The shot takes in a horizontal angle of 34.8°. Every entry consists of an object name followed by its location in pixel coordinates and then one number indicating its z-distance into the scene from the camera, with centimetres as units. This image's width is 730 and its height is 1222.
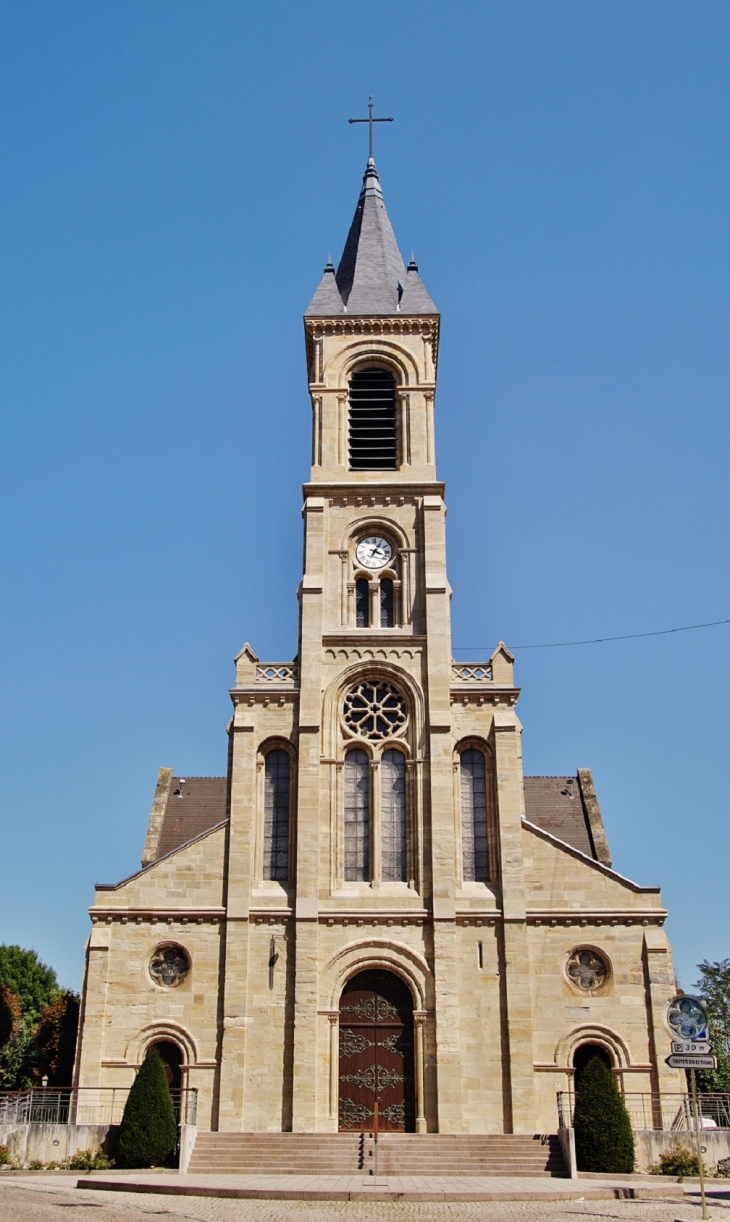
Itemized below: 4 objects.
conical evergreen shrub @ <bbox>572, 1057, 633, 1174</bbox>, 2522
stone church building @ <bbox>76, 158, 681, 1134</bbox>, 2950
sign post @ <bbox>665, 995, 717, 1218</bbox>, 1938
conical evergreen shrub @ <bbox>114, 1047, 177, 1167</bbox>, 2544
